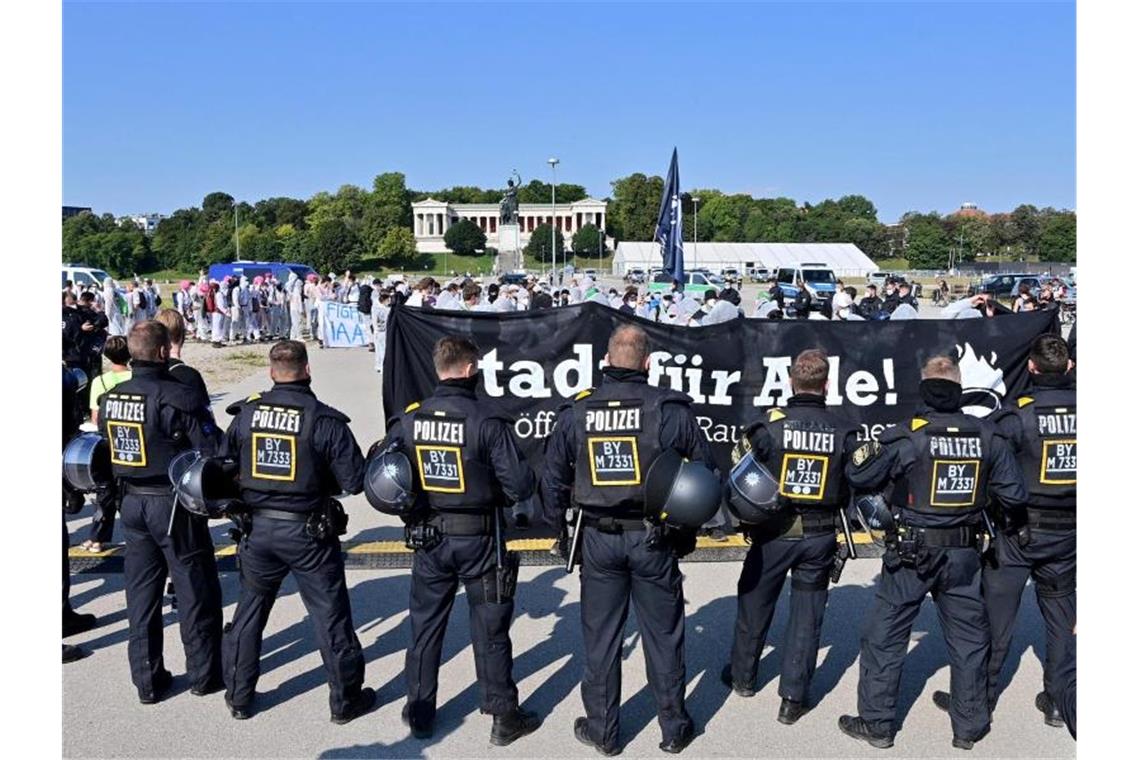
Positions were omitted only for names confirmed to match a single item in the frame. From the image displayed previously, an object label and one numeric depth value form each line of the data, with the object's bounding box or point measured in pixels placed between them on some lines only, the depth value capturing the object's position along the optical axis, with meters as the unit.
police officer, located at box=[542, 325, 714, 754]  4.93
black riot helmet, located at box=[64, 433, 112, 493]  5.81
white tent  99.75
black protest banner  8.91
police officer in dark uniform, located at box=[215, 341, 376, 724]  5.07
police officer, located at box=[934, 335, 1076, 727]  5.11
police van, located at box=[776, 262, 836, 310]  44.94
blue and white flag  19.97
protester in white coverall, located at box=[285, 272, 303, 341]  28.70
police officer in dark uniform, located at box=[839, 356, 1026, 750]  4.89
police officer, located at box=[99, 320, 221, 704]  5.46
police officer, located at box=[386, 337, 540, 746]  4.95
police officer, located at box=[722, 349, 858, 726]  5.20
